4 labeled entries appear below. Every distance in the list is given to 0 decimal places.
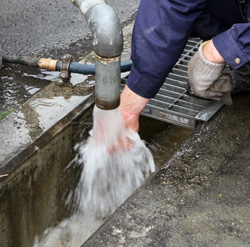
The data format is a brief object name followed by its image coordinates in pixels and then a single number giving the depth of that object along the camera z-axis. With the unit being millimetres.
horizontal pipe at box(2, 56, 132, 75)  3152
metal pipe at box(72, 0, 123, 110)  2004
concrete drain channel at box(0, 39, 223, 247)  2632
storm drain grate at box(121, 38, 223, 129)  2904
